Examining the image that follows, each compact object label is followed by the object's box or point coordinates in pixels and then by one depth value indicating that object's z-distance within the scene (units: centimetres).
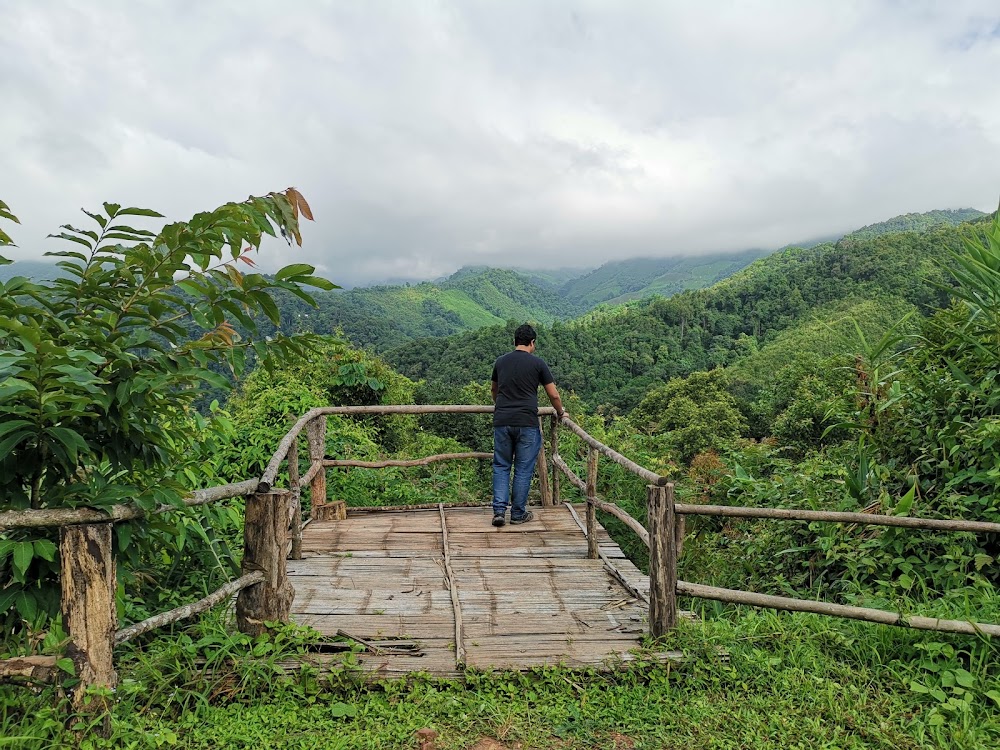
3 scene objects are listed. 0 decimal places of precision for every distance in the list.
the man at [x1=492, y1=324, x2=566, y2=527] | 524
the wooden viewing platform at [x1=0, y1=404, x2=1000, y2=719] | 224
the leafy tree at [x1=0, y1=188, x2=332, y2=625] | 193
